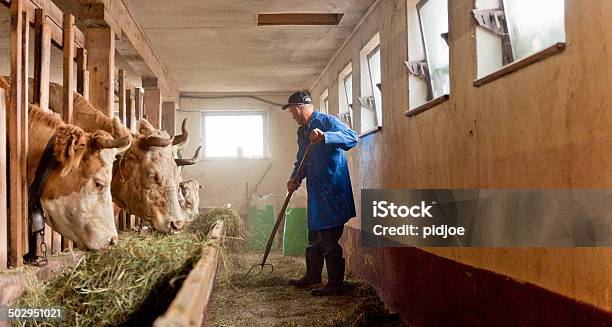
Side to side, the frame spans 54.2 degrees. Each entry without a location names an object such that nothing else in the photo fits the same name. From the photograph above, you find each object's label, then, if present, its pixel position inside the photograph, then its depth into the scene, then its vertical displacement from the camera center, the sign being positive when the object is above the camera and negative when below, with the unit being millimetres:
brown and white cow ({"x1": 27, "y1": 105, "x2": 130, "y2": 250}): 3498 +20
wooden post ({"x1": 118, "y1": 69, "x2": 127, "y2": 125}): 7102 +1081
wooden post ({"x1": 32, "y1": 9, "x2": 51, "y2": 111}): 4164 +916
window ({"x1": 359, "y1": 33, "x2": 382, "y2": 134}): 6974 +1176
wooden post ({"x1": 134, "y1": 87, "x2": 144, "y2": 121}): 8211 +1220
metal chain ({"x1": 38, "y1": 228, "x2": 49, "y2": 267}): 3469 -367
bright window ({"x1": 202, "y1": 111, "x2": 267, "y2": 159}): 13930 +1167
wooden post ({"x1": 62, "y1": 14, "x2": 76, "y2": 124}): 4680 +920
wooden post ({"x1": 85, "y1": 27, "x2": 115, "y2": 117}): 5859 +1187
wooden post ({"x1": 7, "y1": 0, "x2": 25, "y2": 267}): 3285 +271
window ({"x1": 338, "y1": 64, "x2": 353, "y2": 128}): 8935 +1372
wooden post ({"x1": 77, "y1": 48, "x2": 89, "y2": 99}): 5375 +999
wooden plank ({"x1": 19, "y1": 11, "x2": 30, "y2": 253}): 3406 +333
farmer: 6238 -175
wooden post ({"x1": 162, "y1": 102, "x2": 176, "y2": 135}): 11523 +1392
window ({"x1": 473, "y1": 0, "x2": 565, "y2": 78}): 2998 +828
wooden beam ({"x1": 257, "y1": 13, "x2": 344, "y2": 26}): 7648 +2118
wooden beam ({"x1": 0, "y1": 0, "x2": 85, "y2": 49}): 4074 +1293
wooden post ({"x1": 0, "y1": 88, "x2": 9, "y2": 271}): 3014 -30
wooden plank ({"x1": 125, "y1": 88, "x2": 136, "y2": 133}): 7743 +1061
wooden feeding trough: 1394 -308
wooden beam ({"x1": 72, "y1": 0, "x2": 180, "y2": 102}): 5566 +1735
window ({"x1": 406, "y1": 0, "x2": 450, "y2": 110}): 4848 +1099
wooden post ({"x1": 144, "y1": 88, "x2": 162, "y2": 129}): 9375 +1259
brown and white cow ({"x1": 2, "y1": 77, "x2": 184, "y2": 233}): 5215 +22
